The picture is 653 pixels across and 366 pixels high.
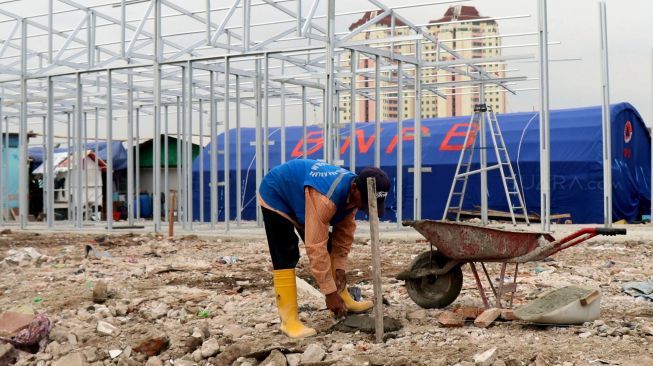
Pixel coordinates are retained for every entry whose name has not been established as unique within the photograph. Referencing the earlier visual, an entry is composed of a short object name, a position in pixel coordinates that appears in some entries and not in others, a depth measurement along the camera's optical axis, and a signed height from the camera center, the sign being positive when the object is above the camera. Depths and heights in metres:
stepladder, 18.83 +0.42
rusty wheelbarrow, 5.65 -0.47
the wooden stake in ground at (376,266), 5.24 -0.51
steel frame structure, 13.36 +2.43
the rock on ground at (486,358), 4.59 -0.98
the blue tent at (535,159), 18.59 +0.73
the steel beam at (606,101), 13.62 +1.50
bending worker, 5.38 -0.19
